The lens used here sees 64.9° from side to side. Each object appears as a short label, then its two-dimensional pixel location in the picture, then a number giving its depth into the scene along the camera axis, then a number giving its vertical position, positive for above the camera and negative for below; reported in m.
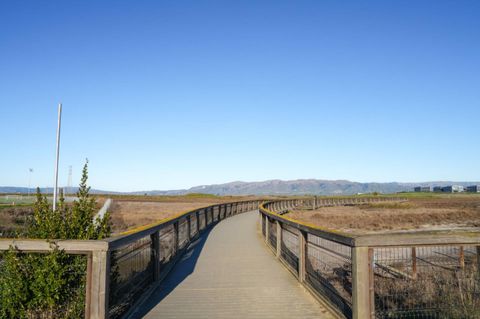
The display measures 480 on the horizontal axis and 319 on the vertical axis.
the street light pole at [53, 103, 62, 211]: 18.31 +2.78
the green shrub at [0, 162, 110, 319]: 4.61 -1.22
